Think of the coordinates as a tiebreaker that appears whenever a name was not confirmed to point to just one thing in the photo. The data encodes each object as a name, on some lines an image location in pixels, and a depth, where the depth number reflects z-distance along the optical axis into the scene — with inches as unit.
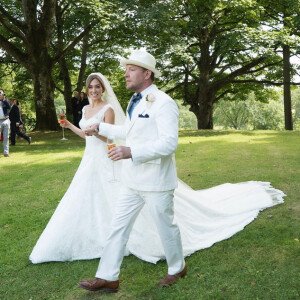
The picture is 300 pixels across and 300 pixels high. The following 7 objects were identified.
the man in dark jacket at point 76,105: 695.1
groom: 133.8
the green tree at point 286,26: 745.0
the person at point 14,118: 609.0
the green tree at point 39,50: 719.1
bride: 179.6
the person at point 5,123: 503.5
